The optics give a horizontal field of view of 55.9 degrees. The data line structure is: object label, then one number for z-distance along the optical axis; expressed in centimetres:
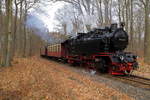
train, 938
